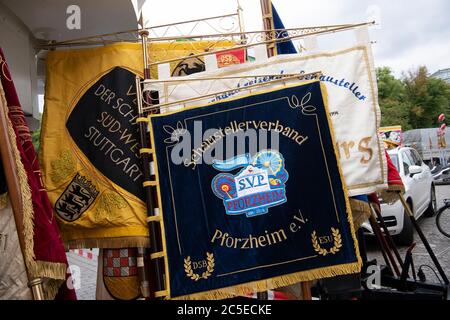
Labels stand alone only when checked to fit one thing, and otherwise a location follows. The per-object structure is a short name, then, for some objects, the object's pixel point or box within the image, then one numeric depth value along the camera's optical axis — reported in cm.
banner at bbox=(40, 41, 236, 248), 249
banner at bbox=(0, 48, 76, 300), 183
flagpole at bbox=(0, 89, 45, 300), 180
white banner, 254
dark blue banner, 224
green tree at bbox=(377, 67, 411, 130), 2744
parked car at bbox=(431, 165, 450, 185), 1458
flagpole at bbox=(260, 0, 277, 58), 288
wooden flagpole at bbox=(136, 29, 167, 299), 239
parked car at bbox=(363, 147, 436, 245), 586
